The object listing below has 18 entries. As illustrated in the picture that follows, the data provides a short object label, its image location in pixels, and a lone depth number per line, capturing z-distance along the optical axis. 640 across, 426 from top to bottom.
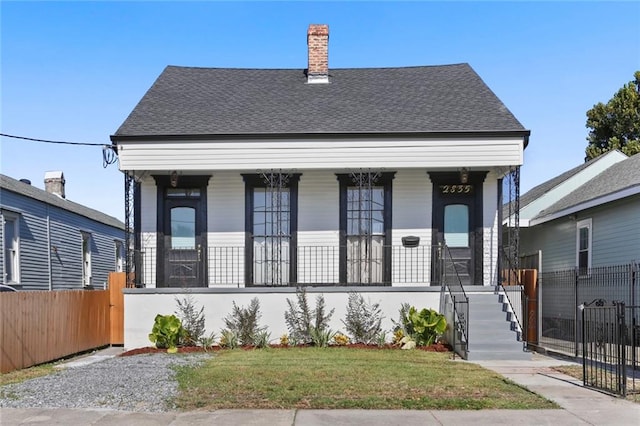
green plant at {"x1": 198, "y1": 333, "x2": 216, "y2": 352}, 12.79
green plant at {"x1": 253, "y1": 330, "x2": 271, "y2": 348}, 12.72
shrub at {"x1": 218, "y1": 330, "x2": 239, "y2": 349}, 12.77
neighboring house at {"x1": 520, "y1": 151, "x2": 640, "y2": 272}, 13.65
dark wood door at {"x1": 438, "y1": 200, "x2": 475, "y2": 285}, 14.29
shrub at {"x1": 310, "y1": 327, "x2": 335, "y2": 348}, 12.70
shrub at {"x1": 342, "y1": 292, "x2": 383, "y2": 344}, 12.98
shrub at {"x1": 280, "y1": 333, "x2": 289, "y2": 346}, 13.00
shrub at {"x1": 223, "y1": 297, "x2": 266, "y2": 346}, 12.92
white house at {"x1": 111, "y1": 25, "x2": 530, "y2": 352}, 14.05
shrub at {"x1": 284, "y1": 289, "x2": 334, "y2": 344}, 13.00
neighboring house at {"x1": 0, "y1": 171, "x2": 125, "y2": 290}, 18.69
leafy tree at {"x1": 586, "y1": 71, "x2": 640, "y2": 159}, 28.39
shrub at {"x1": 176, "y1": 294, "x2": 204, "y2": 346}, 13.02
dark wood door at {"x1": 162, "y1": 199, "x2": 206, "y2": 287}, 14.35
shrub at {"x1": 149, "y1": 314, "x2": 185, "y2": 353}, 12.60
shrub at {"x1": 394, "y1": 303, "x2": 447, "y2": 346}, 12.61
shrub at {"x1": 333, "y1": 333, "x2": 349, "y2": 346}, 12.88
